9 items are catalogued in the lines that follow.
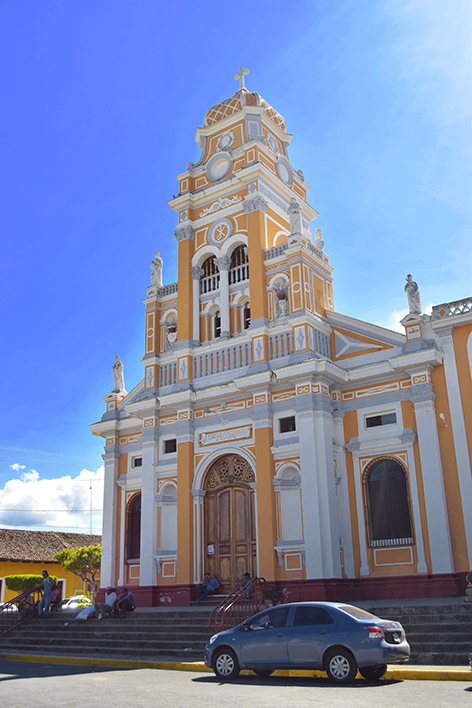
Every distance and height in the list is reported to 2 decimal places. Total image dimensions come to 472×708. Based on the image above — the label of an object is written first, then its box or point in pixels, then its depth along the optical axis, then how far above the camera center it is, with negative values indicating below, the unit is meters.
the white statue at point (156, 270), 24.89 +10.90
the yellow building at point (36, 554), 38.31 +1.06
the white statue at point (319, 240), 23.02 +11.04
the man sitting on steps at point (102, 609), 18.27 -1.07
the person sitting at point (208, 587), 19.69 -0.62
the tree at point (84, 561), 38.31 +0.49
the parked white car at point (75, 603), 21.17 -1.14
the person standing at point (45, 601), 19.62 -0.87
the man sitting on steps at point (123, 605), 18.38 -0.98
